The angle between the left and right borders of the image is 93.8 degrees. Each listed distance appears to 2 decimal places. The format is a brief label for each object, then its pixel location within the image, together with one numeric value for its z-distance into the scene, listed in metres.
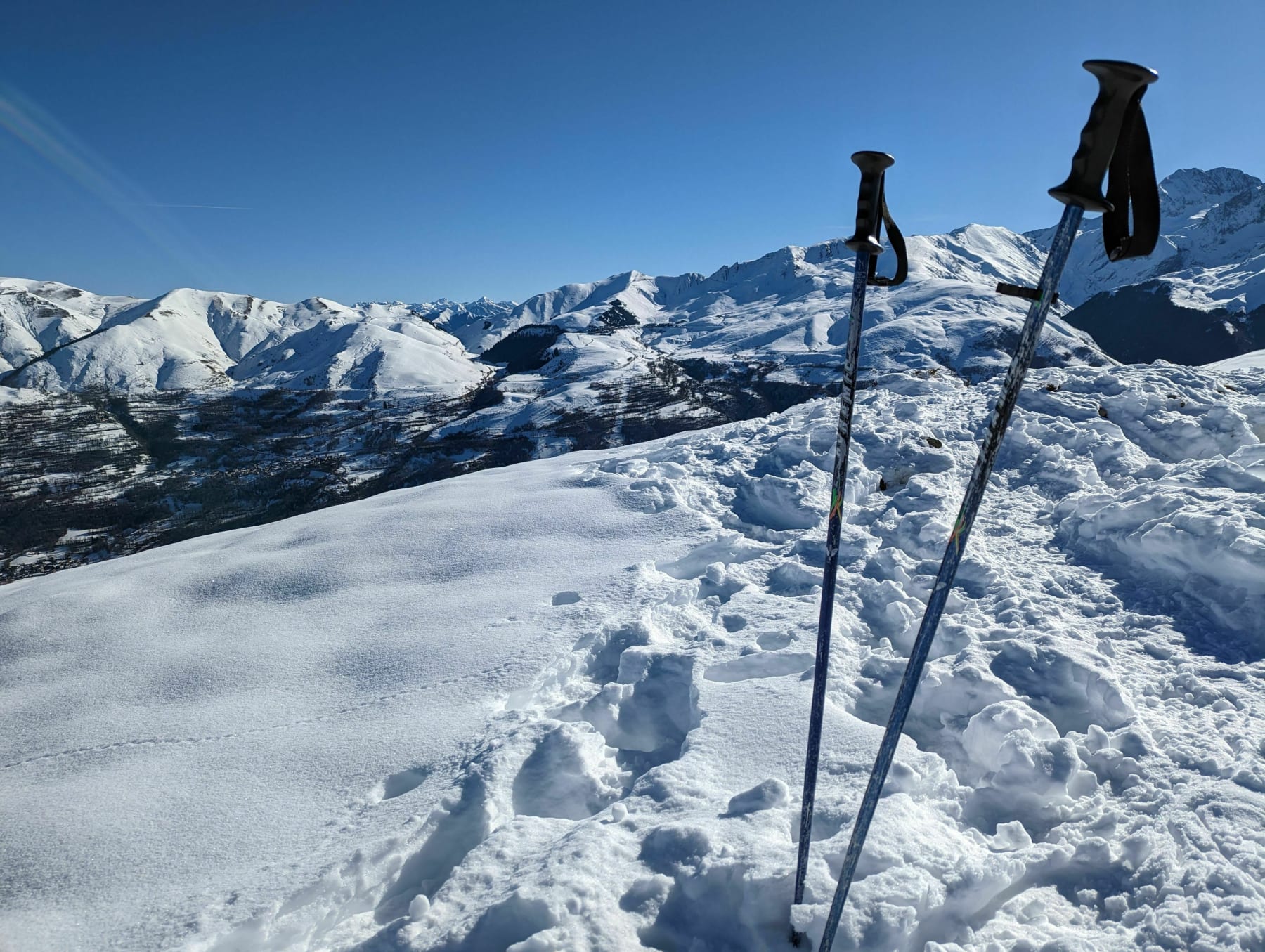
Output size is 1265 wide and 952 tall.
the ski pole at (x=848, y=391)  2.09
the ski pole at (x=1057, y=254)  1.50
